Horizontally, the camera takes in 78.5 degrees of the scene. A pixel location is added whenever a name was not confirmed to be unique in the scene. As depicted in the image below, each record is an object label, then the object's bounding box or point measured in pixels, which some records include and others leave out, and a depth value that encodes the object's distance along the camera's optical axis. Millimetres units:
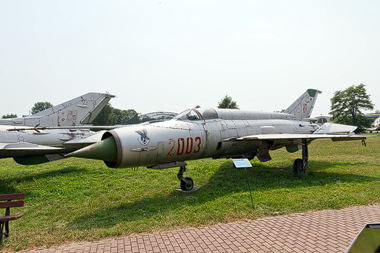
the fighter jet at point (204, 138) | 5996
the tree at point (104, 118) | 64588
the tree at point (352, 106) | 50625
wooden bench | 4336
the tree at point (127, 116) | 117125
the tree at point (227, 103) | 44059
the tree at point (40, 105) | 95438
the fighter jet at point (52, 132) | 9969
